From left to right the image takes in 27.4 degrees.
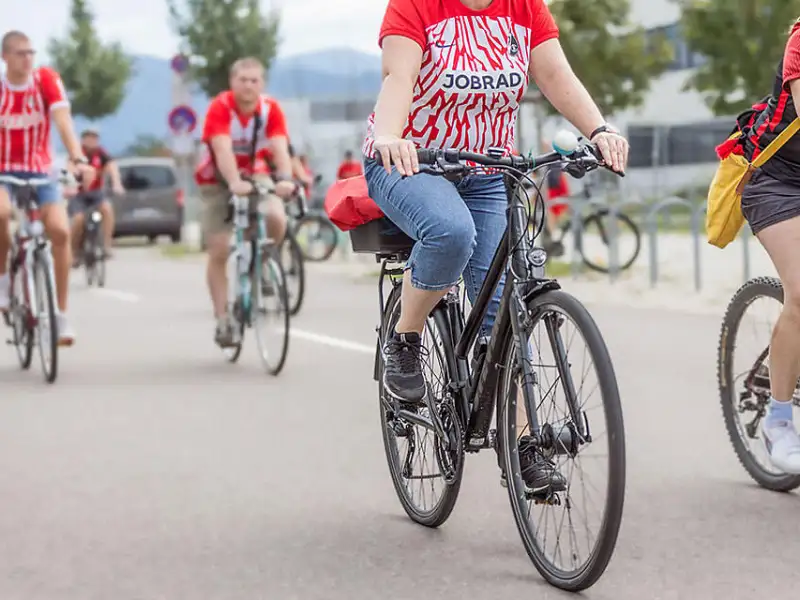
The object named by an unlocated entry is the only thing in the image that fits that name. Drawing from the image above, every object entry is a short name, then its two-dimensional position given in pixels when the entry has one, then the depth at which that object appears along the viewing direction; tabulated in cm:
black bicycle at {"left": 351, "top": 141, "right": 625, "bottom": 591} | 407
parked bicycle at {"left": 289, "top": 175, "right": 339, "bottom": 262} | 2420
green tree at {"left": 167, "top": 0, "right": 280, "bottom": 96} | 4472
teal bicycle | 989
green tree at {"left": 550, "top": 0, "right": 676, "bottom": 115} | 2684
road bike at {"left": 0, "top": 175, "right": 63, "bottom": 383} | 946
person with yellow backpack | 518
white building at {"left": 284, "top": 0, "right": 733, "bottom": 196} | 3453
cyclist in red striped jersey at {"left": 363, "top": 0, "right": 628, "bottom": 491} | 464
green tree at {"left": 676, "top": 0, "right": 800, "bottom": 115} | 3394
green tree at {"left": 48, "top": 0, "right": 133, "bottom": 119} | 5966
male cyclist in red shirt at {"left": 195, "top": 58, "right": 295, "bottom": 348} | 982
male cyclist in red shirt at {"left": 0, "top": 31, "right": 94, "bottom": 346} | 959
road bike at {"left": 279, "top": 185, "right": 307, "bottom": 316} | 1406
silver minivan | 3344
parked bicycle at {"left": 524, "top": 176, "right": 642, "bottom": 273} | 1756
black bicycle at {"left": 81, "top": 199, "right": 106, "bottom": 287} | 1938
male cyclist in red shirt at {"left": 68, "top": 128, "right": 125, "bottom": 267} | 2025
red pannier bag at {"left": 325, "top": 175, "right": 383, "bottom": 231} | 511
